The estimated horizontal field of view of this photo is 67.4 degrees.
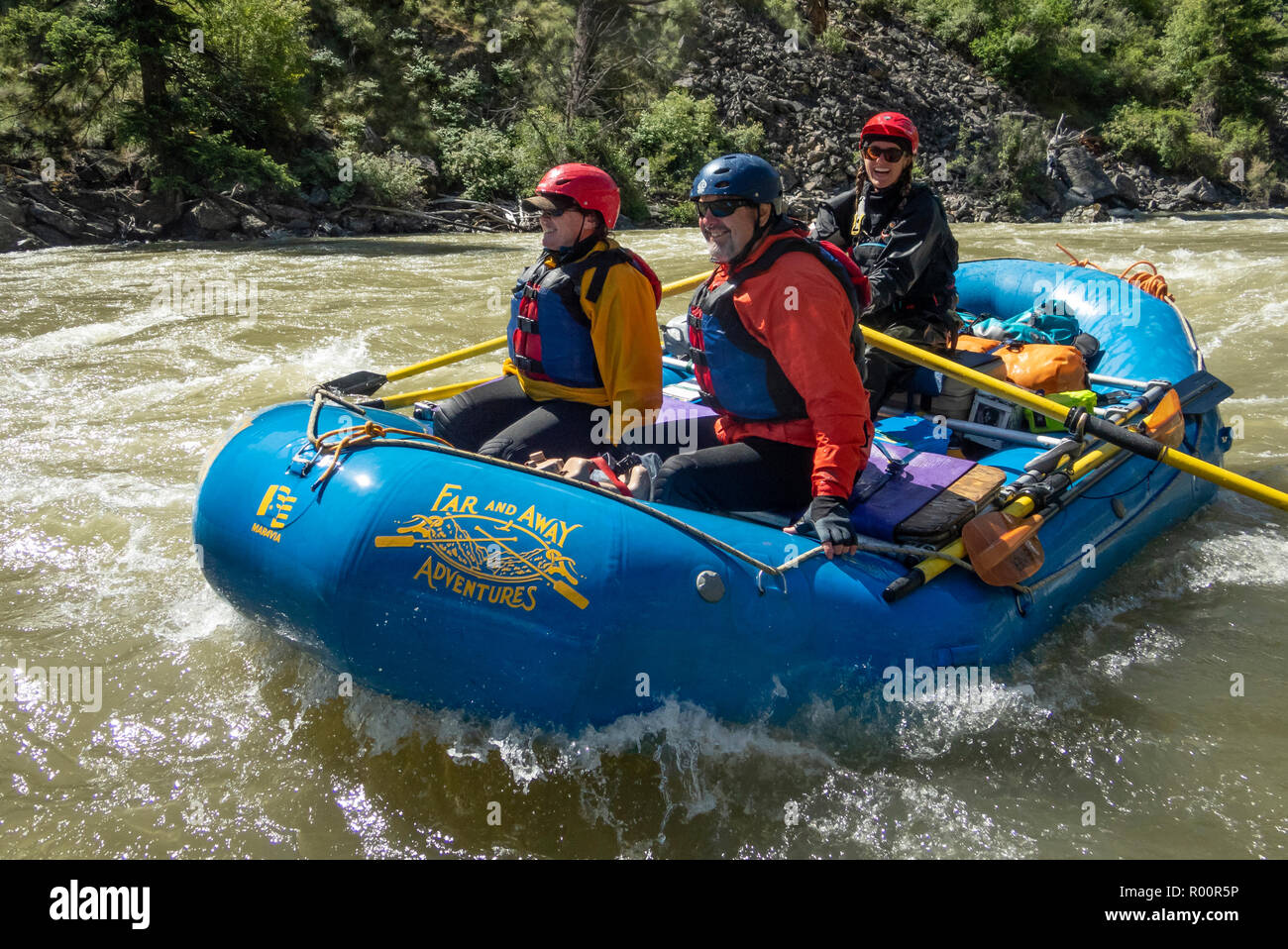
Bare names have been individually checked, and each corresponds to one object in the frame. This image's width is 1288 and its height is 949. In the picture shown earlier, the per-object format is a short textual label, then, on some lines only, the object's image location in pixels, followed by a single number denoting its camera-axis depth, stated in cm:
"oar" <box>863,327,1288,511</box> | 346
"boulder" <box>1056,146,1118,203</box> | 1992
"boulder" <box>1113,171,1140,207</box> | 2015
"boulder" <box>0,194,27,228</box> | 1217
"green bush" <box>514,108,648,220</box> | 1705
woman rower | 419
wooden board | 302
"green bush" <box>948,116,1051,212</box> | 1964
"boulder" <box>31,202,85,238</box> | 1252
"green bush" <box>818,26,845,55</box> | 2195
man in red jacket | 283
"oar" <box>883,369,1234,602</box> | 292
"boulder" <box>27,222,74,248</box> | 1240
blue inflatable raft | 254
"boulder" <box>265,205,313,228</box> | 1418
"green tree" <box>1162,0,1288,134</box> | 2595
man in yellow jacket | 324
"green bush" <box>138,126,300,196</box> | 1355
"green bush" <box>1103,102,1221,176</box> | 2291
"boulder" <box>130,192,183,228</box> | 1336
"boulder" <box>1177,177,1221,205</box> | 2164
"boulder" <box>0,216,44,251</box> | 1197
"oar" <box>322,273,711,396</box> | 379
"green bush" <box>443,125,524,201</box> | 1664
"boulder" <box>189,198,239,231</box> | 1353
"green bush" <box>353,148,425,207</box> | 1538
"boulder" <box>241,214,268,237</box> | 1368
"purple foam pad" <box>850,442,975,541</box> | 310
